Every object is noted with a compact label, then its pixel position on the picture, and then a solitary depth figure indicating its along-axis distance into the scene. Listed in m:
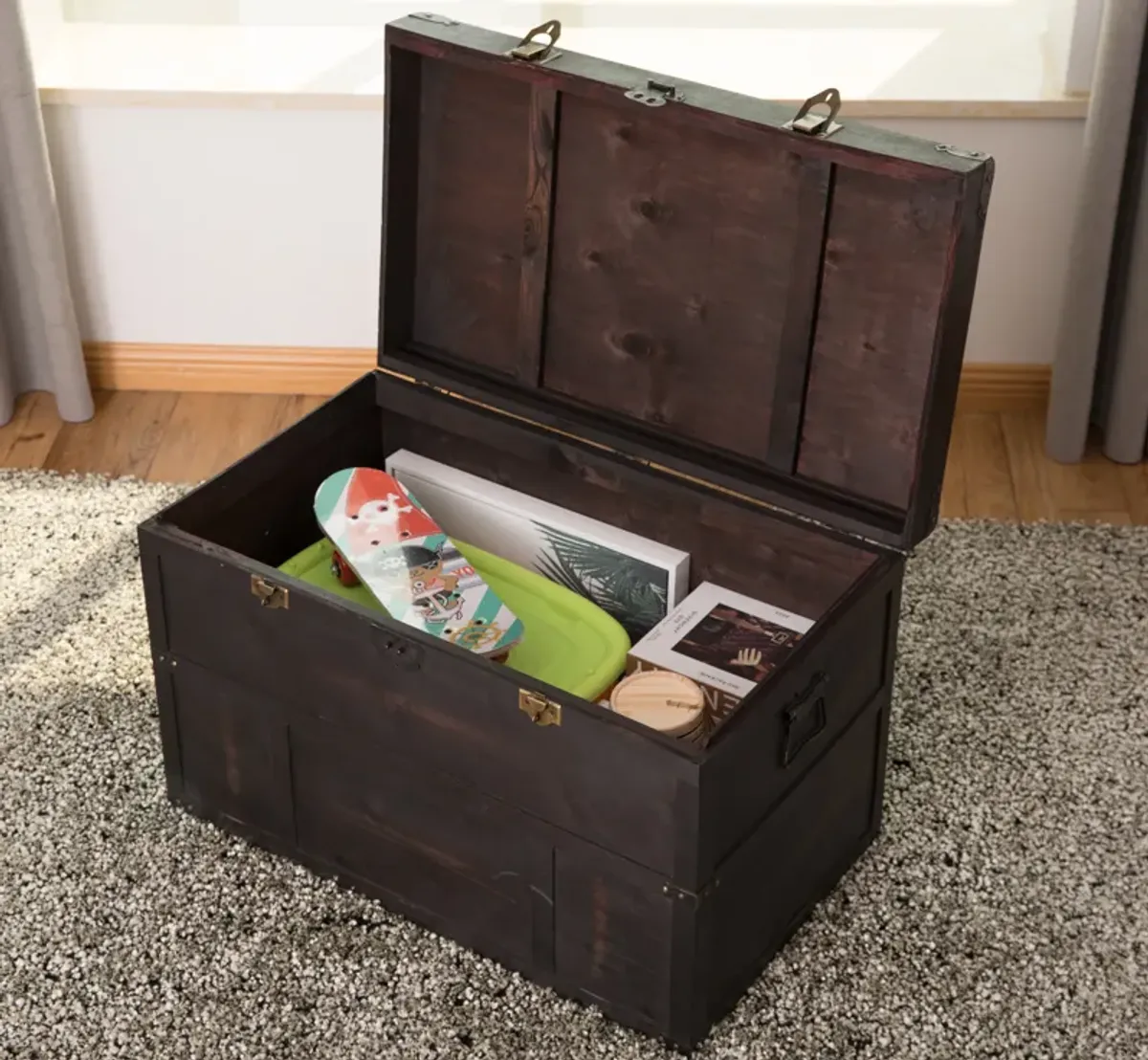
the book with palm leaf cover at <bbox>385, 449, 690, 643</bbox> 1.88
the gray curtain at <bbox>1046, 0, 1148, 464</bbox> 2.29
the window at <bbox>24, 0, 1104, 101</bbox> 2.50
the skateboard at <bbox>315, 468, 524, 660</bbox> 1.77
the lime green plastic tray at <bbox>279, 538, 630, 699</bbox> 1.80
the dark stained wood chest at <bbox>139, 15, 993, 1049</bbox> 1.56
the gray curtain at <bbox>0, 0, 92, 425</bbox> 2.37
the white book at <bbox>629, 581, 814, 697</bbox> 1.76
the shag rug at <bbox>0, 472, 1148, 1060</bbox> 1.68
